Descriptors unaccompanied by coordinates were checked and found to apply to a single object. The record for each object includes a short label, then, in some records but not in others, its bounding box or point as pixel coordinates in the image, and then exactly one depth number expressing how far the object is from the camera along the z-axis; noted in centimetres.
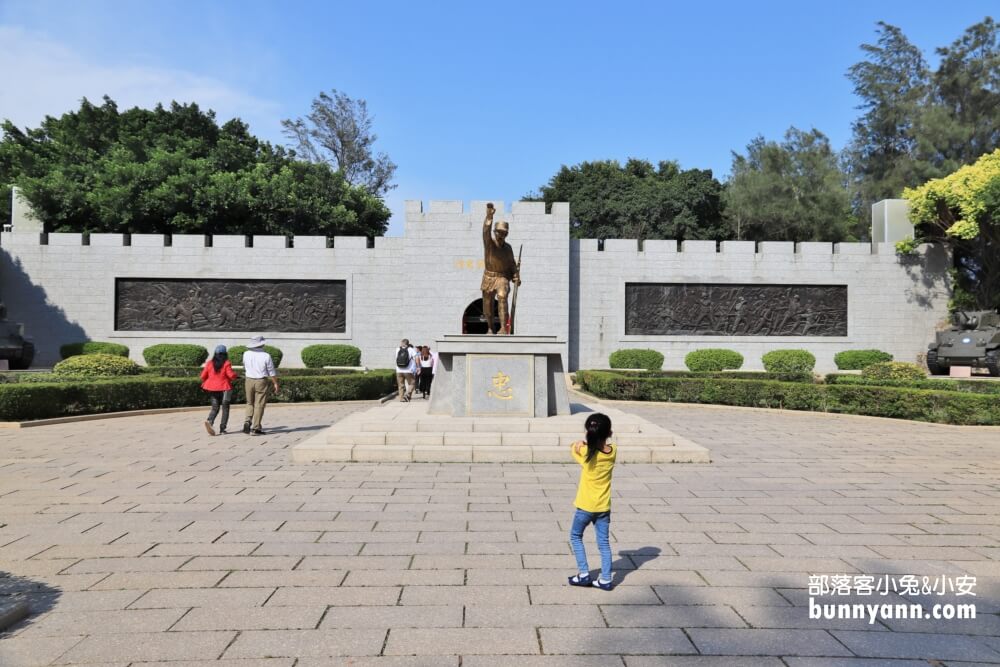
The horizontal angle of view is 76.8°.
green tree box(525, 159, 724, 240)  3738
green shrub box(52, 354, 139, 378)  1364
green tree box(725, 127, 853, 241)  3656
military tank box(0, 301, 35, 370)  1989
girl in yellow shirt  366
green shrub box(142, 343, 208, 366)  2167
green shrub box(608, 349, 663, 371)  2228
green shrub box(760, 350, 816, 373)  2197
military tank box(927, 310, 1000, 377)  2030
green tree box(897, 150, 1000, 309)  2148
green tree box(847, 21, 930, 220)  3569
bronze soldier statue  980
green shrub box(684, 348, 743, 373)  2205
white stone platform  776
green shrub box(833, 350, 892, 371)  2258
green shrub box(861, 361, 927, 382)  1535
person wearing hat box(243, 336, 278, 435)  959
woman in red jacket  952
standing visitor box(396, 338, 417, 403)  1367
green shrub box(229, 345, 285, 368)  2132
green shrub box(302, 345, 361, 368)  2225
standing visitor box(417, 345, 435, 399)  1520
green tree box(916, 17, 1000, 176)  3338
